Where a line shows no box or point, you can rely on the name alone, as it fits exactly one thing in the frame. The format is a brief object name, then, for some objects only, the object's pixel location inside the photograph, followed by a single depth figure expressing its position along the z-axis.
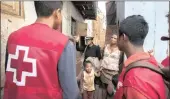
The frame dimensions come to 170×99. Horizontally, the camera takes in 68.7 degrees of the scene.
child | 2.64
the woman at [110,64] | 2.24
